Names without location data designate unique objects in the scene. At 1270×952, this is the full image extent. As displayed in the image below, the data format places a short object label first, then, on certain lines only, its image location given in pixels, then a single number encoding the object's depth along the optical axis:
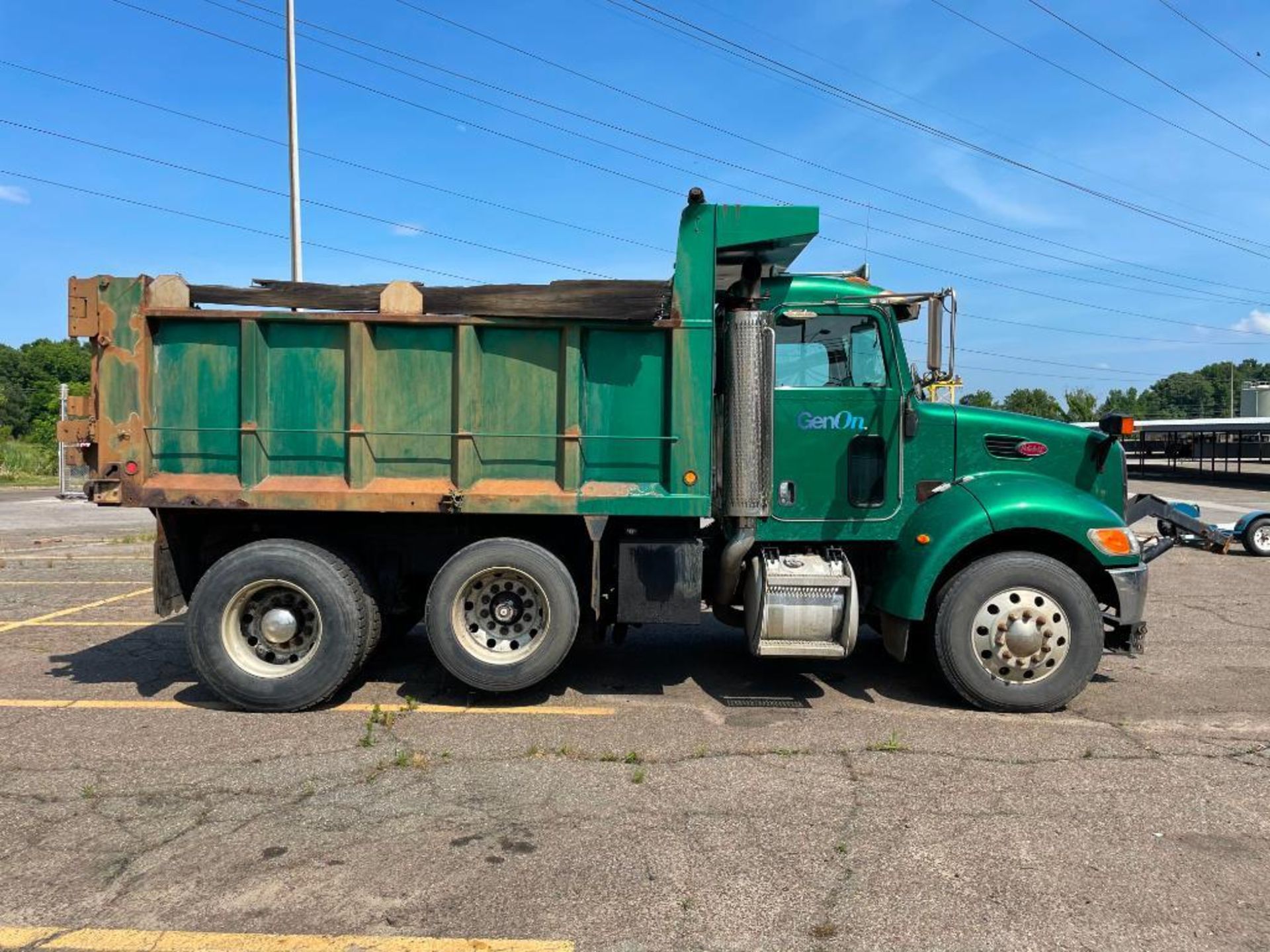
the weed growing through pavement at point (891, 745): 4.68
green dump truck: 5.23
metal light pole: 16.28
